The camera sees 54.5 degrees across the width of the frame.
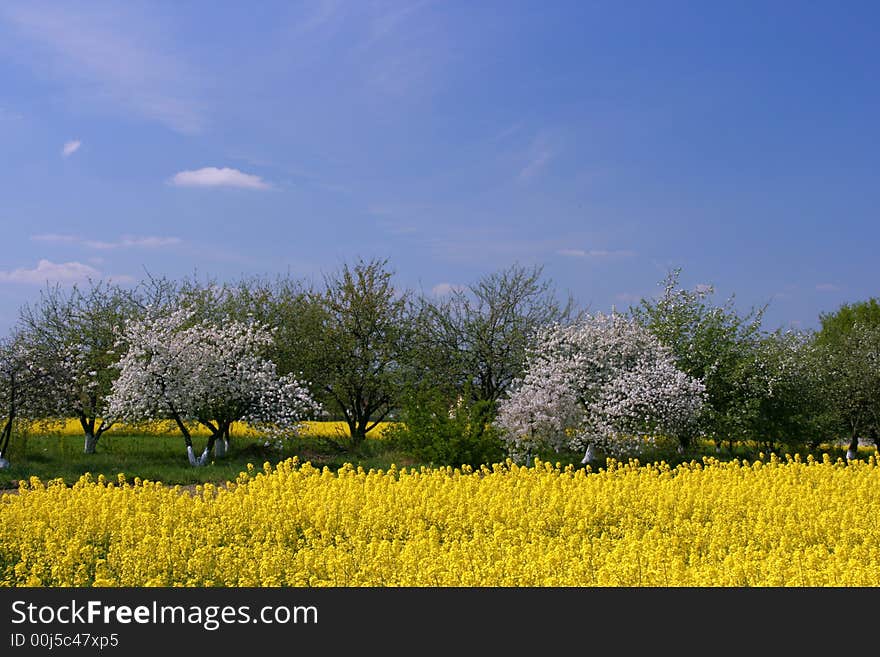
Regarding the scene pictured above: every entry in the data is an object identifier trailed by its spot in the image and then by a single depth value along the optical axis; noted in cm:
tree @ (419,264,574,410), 2984
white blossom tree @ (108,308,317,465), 2400
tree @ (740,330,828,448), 2780
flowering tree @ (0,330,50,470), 2381
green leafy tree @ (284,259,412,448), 2970
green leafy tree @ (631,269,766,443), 2695
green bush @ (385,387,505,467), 2264
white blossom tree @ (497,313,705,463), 2339
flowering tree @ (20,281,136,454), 2505
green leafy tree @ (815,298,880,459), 2959
